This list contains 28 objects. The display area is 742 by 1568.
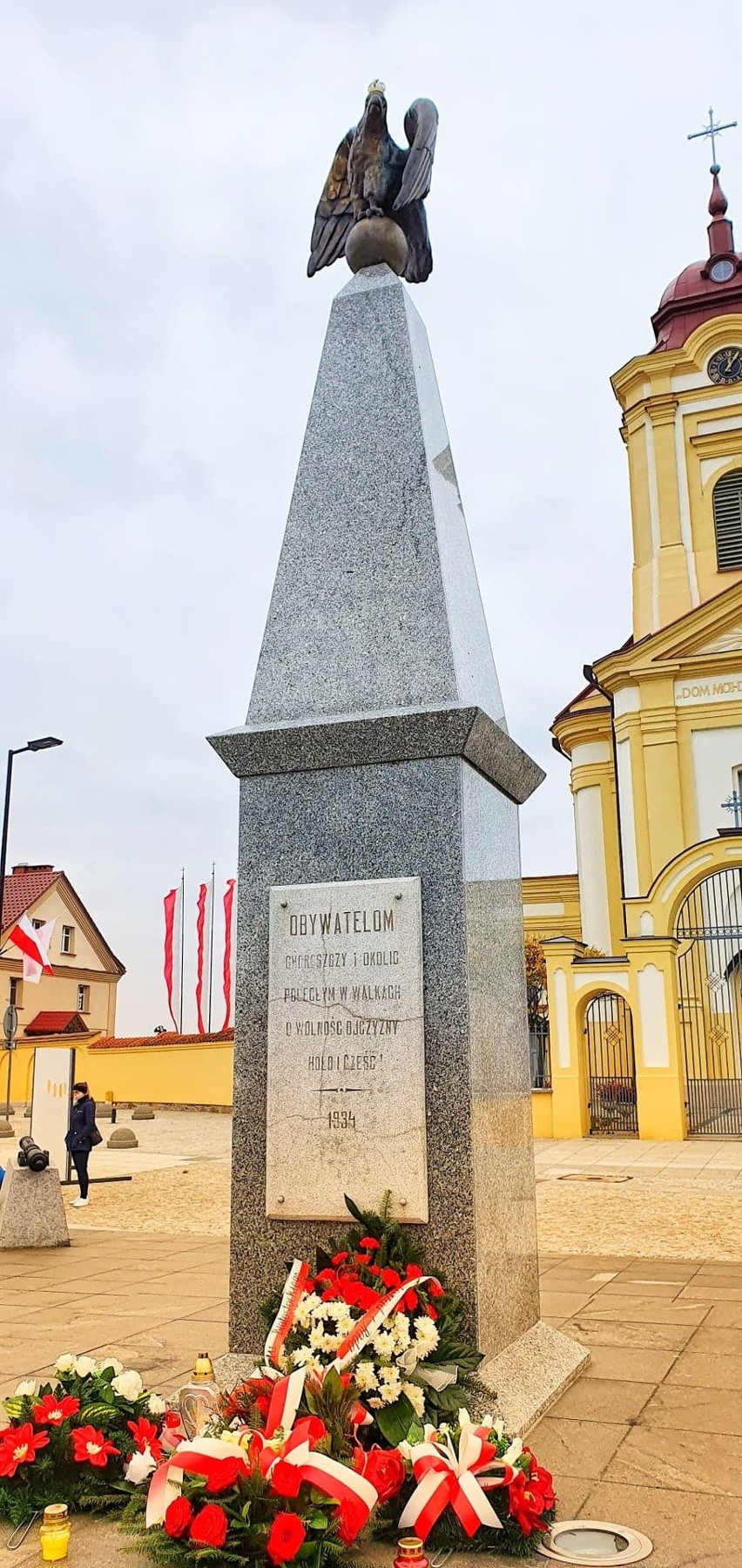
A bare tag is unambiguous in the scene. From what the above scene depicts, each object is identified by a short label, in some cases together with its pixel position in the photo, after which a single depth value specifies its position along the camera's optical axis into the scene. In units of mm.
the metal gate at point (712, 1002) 21484
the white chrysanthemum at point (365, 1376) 3727
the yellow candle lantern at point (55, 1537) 3307
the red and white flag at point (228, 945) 37969
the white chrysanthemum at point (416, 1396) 3758
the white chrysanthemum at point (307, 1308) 3994
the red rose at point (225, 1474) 3268
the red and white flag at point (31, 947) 26250
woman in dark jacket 13898
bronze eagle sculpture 6070
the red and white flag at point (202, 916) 42125
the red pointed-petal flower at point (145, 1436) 3758
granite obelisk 4668
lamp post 26062
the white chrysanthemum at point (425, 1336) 3932
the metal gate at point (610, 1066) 21609
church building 21219
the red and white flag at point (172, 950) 40281
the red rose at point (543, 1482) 3412
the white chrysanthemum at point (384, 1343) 3838
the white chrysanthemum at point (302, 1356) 3836
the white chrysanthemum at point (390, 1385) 3725
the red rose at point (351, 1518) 3217
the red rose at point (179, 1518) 3244
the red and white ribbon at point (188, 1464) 3311
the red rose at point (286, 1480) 3213
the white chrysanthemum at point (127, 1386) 4004
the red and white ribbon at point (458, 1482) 3334
